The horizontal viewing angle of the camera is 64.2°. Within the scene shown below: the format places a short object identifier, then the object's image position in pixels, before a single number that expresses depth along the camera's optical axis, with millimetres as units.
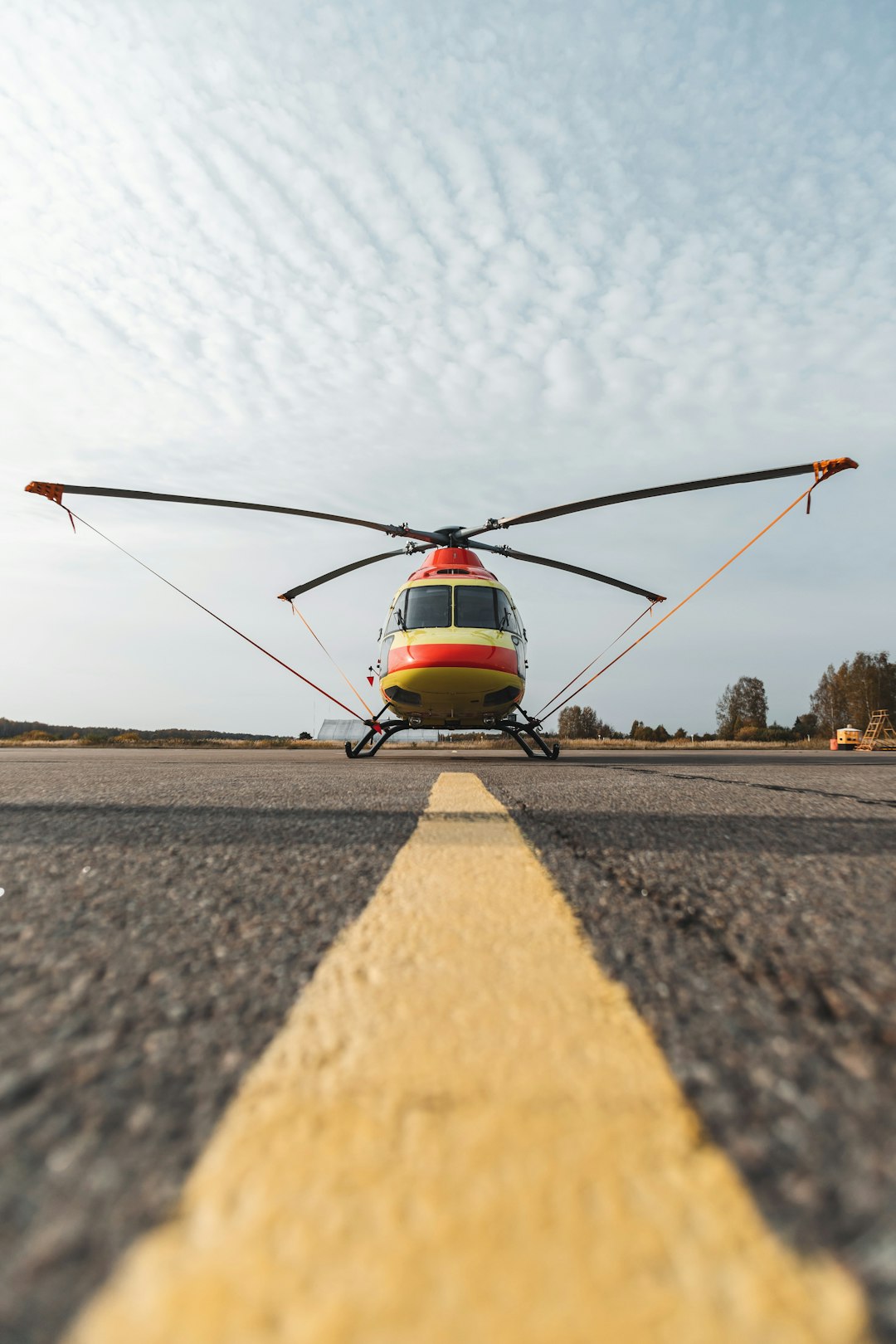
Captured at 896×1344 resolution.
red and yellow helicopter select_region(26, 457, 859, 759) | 8164
